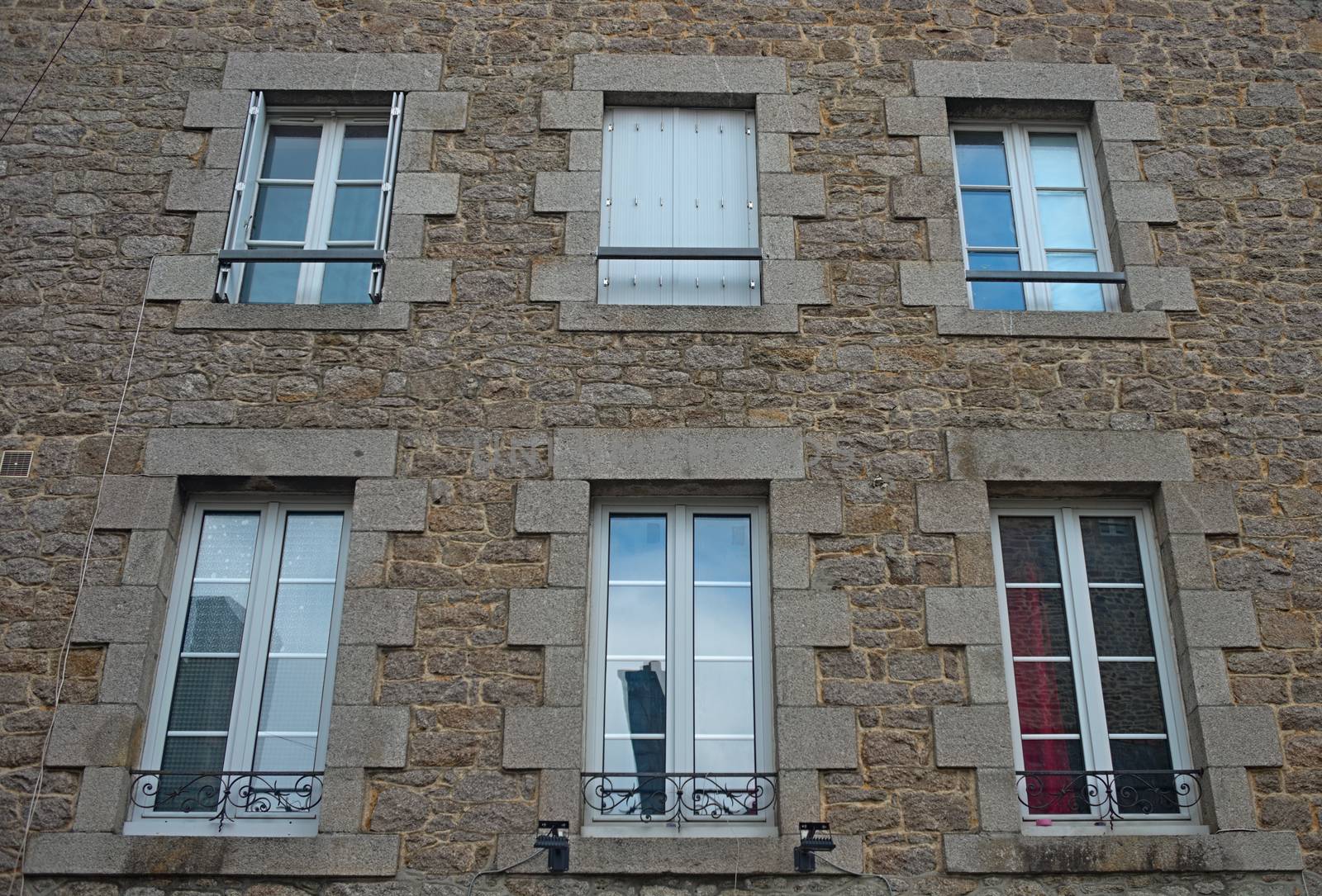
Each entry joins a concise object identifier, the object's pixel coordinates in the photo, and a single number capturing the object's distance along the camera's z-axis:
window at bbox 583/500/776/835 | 5.11
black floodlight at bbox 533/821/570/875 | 4.83
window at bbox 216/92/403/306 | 6.11
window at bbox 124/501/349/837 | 5.08
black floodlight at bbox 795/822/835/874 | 4.80
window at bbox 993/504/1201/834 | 5.16
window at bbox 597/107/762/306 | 6.16
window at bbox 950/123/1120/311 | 6.24
